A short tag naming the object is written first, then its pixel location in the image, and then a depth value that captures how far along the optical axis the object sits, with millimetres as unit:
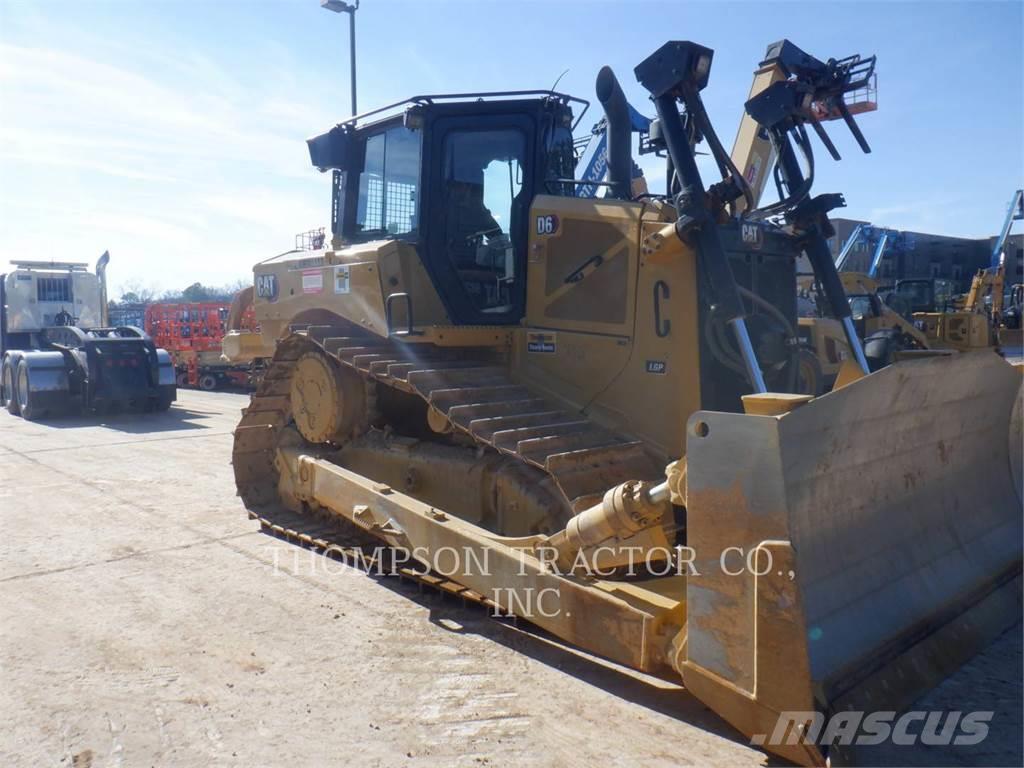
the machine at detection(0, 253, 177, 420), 13695
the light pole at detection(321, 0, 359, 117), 14039
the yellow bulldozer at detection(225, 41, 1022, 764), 2979
